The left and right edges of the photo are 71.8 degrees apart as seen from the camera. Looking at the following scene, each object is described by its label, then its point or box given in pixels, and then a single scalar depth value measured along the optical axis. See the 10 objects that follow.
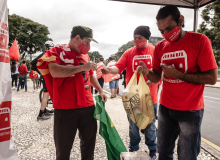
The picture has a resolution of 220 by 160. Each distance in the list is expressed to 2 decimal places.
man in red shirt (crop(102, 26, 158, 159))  2.40
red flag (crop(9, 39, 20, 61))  8.61
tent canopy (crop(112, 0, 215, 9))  2.46
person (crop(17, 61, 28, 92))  9.85
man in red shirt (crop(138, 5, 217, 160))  1.41
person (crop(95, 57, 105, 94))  6.37
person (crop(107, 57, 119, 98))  7.34
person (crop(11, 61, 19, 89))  9.97
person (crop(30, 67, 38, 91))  9.47
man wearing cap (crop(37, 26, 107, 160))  1.61
